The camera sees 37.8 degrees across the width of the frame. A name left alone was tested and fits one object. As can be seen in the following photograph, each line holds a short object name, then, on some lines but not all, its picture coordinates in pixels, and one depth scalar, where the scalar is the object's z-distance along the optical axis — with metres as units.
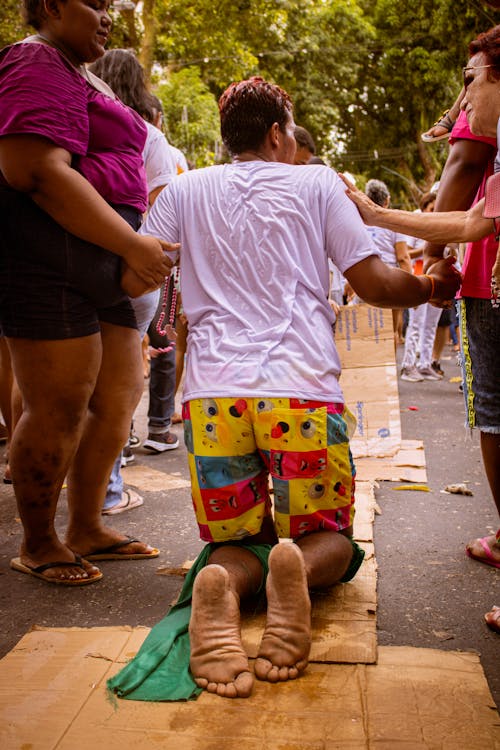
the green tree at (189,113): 17.44
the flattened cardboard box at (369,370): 4.88
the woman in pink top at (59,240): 2.41
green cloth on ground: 1.94
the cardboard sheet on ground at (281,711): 1.74
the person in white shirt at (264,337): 2.30
